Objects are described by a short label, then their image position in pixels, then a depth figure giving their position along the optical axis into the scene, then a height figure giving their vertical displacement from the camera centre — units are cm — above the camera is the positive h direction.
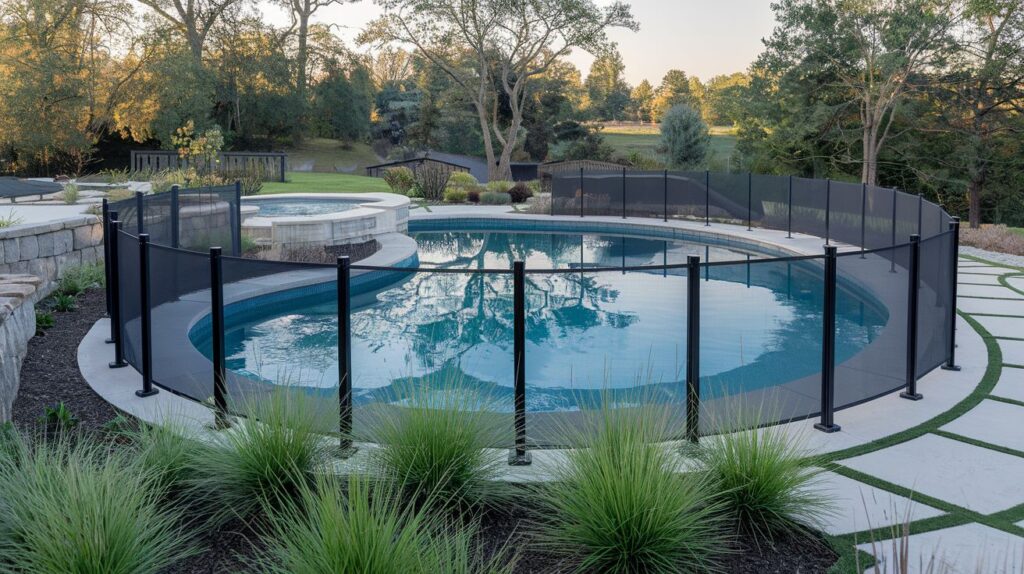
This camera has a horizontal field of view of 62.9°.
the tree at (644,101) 8495 +961
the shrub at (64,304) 852 -115
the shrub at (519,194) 2483 -4
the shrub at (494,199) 2403 -18
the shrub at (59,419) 513 -141
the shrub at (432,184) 2431 +24
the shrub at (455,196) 2375 -10
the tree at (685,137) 3384 +229
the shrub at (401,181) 2520 +34
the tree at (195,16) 3900 +838
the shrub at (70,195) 1411 -7
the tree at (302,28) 4484 +884
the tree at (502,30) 3017 +599
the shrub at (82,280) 917 -99
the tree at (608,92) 5641 +777
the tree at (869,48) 2222 +418
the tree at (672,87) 8000 +1081
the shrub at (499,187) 2556 +17
